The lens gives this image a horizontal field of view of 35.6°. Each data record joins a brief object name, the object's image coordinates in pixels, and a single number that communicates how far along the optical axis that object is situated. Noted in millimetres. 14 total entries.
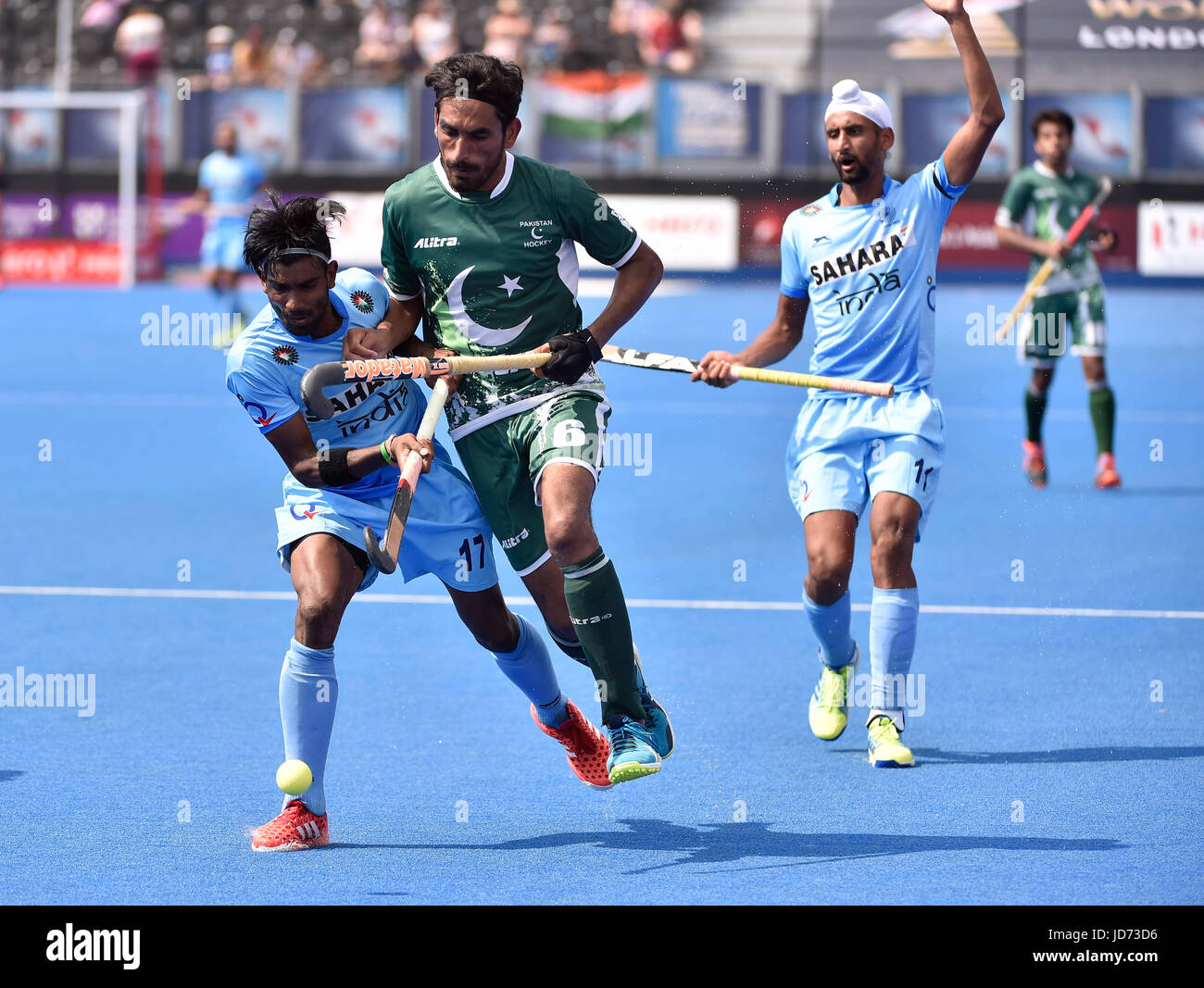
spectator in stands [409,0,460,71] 28312
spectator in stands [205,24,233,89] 27203
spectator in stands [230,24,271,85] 27969
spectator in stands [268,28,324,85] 28562
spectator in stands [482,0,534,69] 28422
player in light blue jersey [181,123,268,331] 20766
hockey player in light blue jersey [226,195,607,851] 5098
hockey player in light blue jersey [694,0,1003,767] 5977
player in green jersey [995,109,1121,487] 11445
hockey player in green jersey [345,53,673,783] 5145
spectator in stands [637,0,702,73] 27766
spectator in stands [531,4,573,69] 27875
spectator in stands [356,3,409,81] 28400
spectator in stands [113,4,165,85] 27234
